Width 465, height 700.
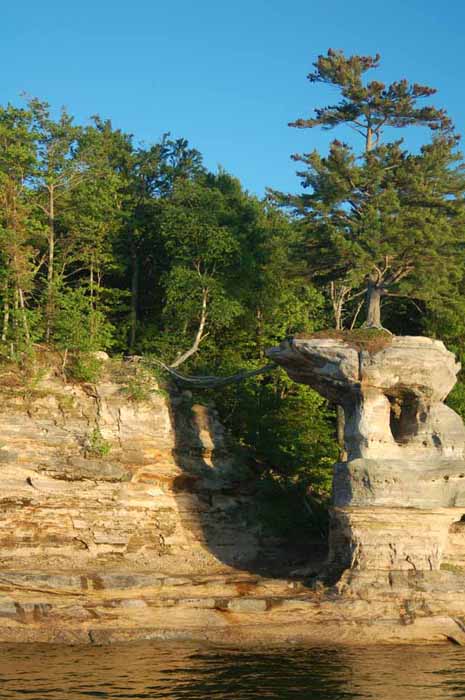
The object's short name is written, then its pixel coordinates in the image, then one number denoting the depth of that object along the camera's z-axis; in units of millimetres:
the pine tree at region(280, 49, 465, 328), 27766
